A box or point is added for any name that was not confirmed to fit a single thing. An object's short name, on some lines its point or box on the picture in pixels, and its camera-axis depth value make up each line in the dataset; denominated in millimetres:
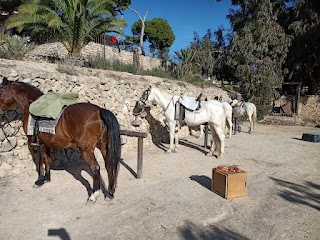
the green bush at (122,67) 9570
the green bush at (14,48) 6466
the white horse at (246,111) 10820
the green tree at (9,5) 17359
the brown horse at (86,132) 3688
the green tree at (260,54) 16047
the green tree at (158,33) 35125
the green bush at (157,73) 10883
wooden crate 4000
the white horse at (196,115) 6617
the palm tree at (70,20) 9578
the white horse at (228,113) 8031
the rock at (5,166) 4663
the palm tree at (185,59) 13117
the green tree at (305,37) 15938
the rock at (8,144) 4699
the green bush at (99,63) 9141
